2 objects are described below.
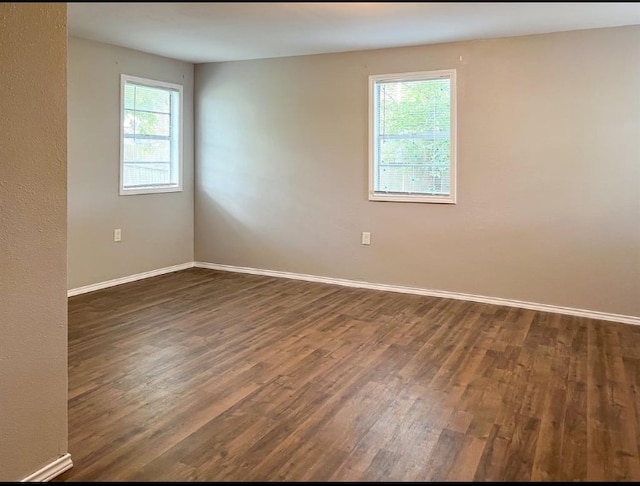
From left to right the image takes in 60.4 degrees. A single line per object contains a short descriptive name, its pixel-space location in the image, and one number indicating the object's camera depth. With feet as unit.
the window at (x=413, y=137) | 16.52
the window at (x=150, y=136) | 18.37
